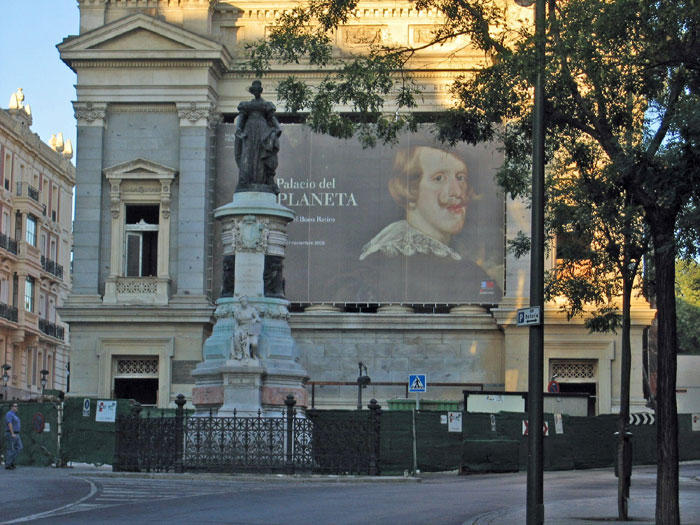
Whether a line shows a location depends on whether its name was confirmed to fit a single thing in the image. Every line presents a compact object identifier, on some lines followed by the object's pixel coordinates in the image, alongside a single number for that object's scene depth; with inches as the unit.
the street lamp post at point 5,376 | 2638.5
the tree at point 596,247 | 860.0
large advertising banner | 2128.4
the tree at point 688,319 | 3275.1
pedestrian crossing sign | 1728.6
